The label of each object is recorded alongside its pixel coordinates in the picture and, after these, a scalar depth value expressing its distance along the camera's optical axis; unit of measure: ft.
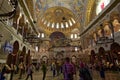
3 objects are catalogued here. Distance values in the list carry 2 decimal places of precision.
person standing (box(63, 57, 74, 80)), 15.72
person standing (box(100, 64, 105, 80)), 26.58
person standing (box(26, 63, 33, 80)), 24.61
